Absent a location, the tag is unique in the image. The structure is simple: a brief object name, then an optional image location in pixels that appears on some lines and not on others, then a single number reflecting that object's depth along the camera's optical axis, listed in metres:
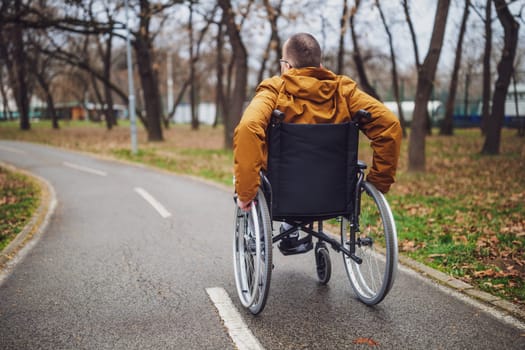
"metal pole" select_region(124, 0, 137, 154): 17.20
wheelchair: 3.22
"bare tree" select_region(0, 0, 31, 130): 26.39
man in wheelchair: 3.13
